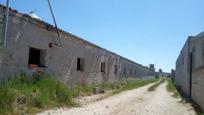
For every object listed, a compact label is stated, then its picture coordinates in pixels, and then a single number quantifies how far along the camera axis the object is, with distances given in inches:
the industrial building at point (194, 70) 314.7
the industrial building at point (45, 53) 260.6
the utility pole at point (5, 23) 243.6
